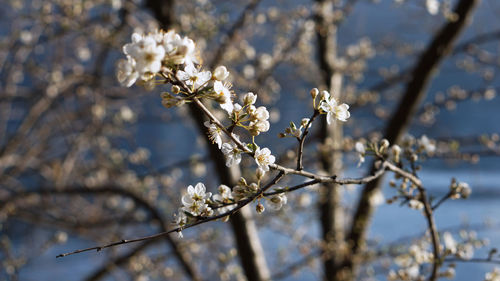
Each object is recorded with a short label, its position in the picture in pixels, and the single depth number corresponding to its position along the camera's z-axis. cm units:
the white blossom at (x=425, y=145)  132
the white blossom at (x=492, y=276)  133
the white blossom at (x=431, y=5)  243
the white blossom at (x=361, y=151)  122
